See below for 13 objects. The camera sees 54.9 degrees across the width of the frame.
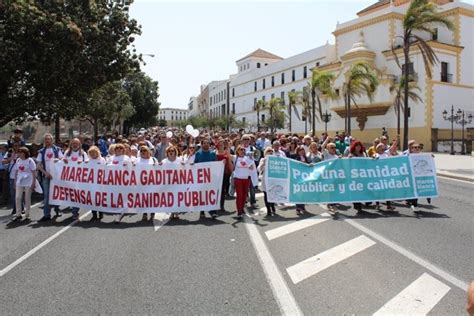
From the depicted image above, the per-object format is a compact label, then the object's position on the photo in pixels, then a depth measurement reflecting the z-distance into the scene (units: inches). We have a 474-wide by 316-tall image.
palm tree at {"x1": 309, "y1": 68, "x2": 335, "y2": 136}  1702.8
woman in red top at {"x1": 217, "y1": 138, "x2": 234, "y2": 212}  459.8
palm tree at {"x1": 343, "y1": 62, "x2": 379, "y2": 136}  1572.3
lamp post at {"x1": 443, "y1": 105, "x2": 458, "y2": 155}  1496.1
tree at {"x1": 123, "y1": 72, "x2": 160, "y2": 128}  2417.6
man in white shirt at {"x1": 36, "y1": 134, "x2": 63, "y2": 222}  419.5
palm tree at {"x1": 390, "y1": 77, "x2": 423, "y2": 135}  1717.5
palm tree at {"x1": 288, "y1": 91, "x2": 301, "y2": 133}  2407.0
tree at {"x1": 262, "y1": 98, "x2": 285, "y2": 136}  2711.6
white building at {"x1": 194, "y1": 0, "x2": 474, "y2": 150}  1759.4
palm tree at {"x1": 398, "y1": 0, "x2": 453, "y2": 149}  1019.9
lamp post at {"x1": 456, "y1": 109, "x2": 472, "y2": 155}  1725.5
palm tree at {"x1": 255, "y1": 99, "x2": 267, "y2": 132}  2844.5
